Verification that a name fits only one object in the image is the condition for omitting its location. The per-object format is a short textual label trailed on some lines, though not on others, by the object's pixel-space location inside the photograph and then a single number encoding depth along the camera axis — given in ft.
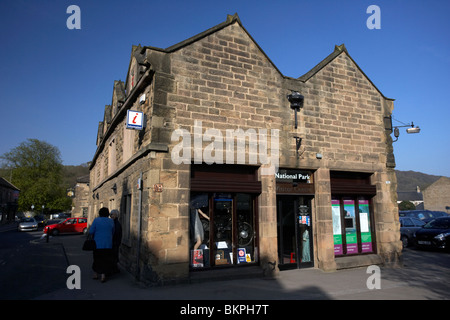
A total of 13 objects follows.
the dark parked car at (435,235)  42.37
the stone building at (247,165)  22.13
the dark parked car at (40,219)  120.70
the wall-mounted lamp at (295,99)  27.71
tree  153.99
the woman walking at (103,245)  22.76
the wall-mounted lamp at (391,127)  33.19
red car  78.78
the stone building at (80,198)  153.35
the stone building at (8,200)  148.80
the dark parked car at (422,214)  70.85
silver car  95.81
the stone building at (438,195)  170.30
